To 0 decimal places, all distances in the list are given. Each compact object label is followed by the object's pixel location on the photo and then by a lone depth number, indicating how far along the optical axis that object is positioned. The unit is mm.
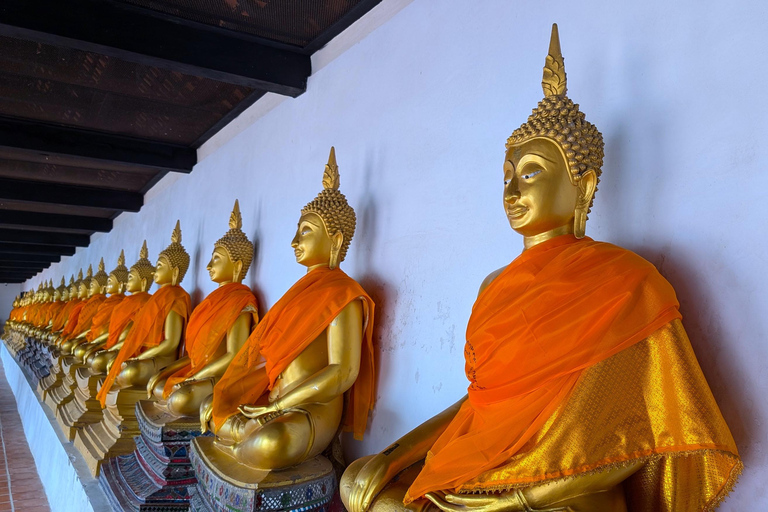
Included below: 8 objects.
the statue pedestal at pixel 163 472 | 2584
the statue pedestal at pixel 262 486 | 1778
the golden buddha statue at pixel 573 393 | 1091
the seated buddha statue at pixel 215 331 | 2740
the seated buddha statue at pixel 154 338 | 3615
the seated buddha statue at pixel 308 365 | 1951
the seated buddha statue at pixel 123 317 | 4324
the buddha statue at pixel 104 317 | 4965
